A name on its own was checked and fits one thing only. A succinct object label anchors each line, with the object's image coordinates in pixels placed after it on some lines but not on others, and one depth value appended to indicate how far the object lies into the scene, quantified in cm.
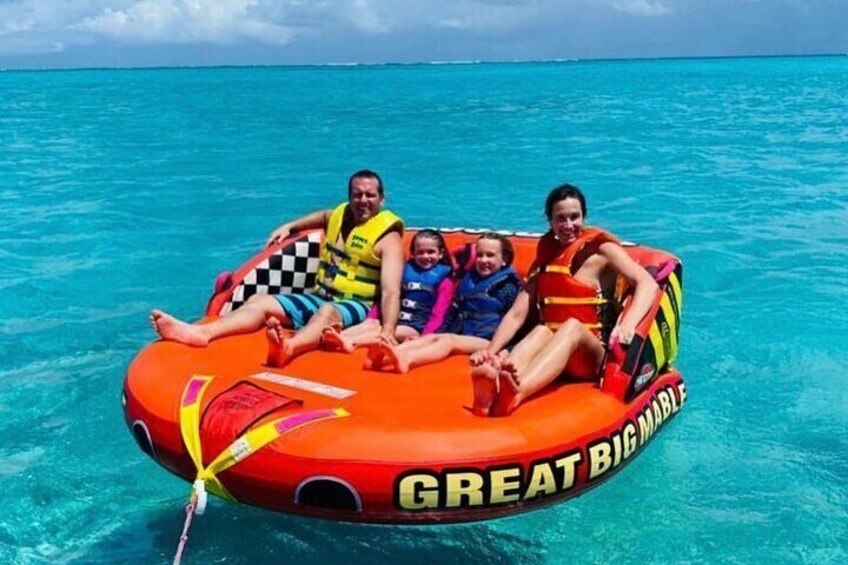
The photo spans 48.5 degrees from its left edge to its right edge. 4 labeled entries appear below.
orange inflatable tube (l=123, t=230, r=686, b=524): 282
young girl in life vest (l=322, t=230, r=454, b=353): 414
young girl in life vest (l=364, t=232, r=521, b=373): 399
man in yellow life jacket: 394
